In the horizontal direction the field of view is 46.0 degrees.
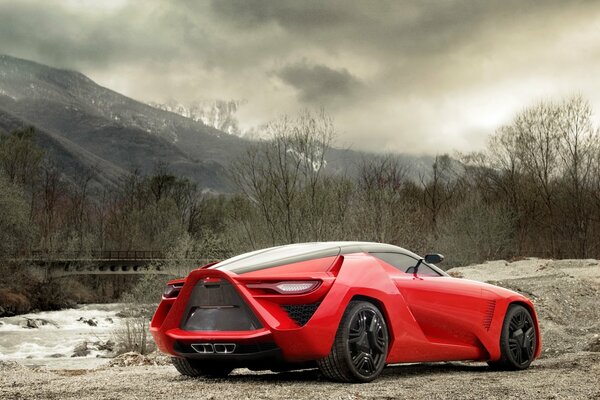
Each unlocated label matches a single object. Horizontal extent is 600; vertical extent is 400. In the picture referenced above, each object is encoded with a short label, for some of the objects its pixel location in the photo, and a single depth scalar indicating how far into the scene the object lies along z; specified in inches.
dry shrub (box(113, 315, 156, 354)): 957.1
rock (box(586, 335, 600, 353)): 471.6
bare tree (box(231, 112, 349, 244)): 1315.2
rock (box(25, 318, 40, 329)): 1794.4
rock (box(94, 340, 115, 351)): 1279.5
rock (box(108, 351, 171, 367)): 528.7
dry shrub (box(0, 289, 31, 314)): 2052.2
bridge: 1924.2
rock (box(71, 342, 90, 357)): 1273.4
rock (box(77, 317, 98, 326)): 1896.2
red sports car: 254.5
